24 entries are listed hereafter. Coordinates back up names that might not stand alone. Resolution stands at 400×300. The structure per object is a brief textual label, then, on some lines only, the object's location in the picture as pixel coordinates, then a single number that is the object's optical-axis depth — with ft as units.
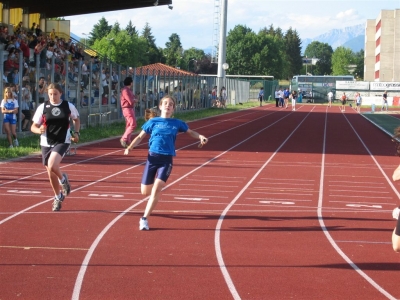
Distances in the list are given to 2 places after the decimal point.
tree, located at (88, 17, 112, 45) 496.23
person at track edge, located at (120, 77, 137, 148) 70.64
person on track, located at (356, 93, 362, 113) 221.25
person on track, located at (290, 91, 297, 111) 208.95
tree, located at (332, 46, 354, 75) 601.21
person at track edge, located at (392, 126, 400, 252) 21.70
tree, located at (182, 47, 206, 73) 452.76
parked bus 306.14
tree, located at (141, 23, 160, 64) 459.73
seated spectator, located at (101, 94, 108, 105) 108.62
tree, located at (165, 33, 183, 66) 478.26
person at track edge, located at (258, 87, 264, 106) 242.58
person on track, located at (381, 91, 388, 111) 212.43
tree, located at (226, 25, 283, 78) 459.73
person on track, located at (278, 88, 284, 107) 236.84
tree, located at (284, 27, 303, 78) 605.73
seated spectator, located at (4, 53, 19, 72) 76.18
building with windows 387.34
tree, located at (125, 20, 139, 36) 558.69
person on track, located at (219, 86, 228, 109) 203.00
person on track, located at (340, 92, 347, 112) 218.59
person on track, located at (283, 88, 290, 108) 234.33
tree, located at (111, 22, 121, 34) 486.79
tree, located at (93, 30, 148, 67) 355.36
